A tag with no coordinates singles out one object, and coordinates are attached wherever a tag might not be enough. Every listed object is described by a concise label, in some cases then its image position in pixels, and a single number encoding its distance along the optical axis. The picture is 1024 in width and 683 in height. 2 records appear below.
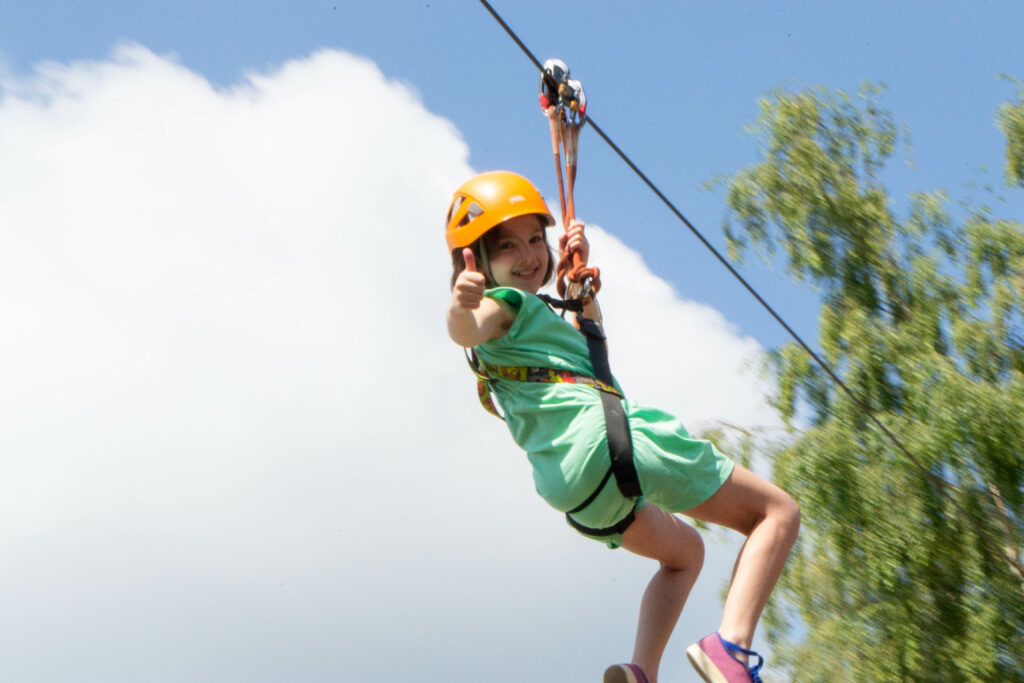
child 5.02
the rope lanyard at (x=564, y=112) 6.01
